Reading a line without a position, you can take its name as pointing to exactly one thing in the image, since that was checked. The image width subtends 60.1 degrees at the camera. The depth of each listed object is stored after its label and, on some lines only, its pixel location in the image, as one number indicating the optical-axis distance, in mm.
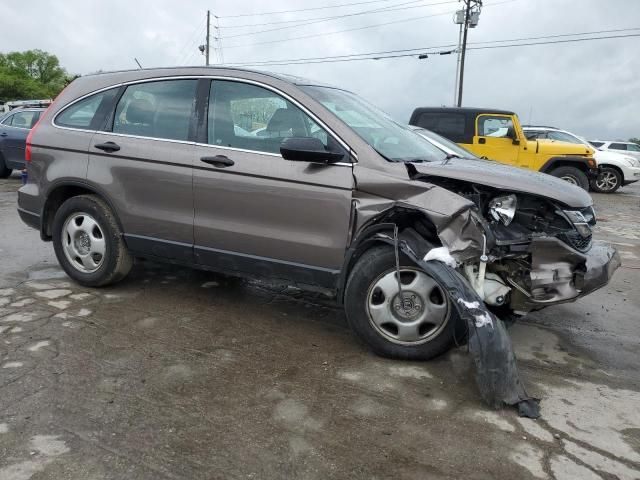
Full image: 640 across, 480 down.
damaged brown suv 3467
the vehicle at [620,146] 22175
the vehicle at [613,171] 15914
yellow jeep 12164
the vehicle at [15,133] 12664
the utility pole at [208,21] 44797
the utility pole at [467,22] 29641
